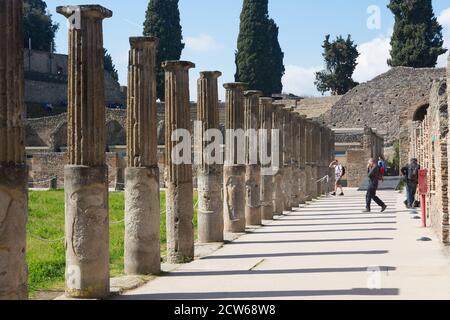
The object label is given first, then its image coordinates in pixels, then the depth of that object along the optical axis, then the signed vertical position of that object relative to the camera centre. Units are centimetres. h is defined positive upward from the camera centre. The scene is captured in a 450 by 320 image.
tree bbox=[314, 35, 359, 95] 5994 +767
